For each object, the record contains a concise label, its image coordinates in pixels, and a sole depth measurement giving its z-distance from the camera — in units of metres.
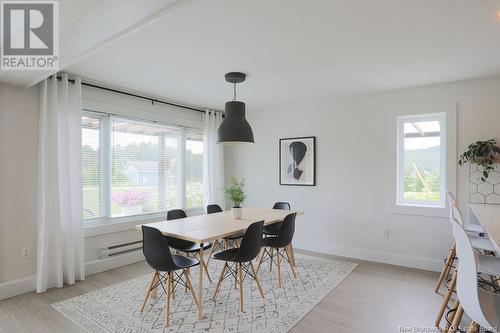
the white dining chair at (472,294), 1.43
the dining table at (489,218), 1.72
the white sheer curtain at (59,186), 3.27
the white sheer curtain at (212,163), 5.34
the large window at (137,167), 3.93
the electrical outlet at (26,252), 3.26
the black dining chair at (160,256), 2.51
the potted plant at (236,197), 3.57
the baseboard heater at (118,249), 3.91
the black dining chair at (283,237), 3.36
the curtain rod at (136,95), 3.76
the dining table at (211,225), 2.63
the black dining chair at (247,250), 2.79
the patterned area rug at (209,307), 2.50
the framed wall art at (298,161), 4.88
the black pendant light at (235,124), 3.51
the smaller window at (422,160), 3.98
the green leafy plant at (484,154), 3.37
